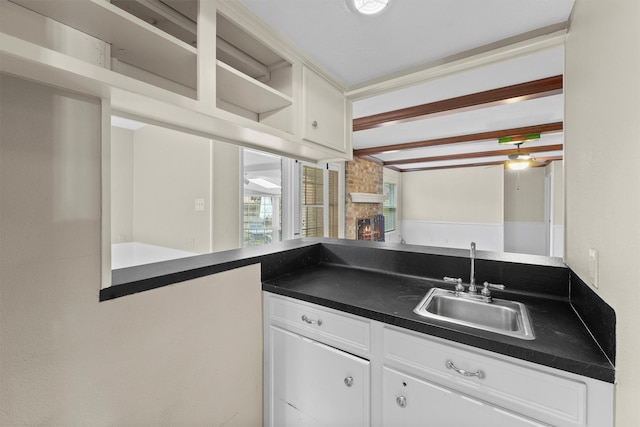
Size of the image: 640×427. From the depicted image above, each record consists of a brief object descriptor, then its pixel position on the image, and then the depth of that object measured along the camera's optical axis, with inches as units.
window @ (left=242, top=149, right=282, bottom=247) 136.9
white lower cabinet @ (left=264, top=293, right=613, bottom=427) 33.2
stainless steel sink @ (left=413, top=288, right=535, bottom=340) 48.0
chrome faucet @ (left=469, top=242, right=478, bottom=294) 55.0
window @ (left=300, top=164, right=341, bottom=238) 157.9
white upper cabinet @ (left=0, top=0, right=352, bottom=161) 32.0
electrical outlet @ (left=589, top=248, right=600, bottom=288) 35.9
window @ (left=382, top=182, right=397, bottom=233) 264.1
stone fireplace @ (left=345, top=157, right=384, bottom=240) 196.5
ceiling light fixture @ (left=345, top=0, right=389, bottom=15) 48.1
